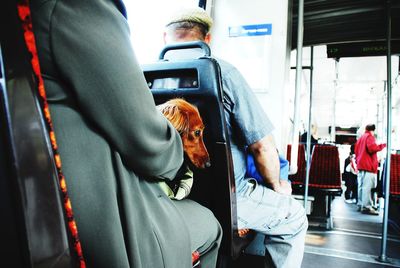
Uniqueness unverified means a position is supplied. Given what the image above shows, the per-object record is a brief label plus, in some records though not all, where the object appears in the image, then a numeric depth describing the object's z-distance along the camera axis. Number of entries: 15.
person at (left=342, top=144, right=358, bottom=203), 8.04
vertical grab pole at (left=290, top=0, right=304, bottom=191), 2.35
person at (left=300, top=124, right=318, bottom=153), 6.37
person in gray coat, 0.57
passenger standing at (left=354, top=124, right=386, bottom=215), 6.09
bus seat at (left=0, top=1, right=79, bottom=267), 0.42
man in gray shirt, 1.41
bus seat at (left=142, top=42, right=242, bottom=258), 1.15
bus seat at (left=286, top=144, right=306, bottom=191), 4.59
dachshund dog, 1.02
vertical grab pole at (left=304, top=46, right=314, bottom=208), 3.16
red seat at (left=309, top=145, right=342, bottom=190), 4.45
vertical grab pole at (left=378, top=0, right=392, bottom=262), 2.82
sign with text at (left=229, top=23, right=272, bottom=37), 2.75
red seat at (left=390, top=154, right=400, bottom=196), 3.98
